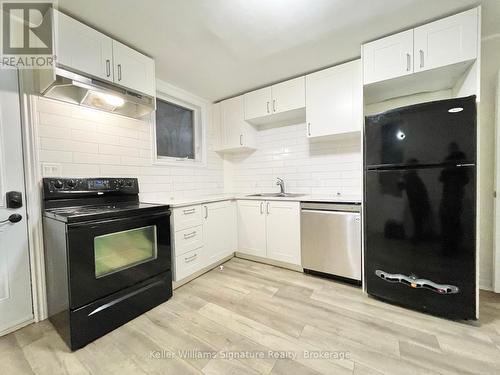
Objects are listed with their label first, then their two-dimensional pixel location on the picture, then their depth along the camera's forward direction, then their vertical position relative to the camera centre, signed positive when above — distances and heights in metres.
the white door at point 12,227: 1.55 -0.31
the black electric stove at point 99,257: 1.41 -0.55
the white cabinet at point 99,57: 1.52 +1.04
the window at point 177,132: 2.73 +0.71
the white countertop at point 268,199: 2.15 -0.22
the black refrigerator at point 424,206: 1.56 -0.24
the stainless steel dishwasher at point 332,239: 2.13 -0.65
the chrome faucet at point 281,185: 3.08 -0.08
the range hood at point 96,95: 1.58 +0.77
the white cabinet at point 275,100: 2.62 +1.05
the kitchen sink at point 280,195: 2.97 -0.22
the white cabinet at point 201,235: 2.17 -0.63
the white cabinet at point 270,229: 2.52 -0.63
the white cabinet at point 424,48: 1.60 +1.05
